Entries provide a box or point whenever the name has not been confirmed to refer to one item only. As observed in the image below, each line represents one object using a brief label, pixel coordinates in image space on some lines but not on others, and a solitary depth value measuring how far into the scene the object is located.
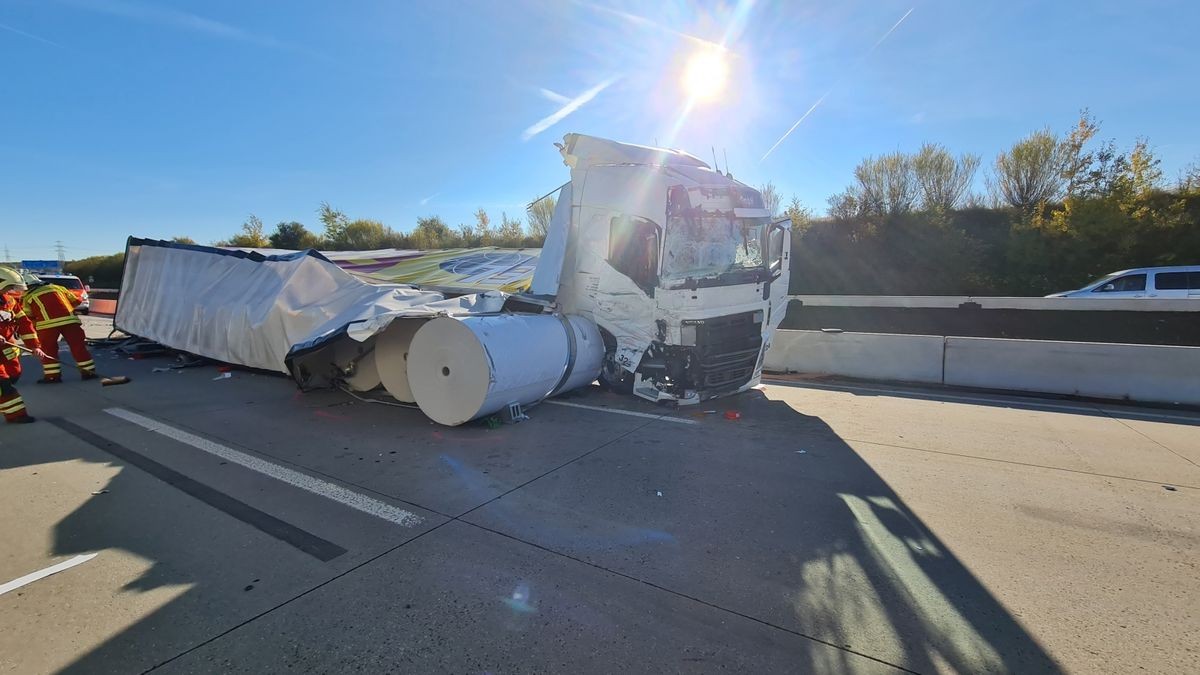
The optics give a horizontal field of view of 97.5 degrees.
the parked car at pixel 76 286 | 19.53
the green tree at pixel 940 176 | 24.73
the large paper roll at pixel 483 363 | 5.36
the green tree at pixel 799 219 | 26.19
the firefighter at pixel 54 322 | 8.27
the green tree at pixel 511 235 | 26.64
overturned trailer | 5.69
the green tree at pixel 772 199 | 26.67
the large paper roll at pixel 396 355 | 6.44
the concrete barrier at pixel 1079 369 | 6.81
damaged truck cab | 6.33
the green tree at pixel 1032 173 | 22.83
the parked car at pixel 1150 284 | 11.91
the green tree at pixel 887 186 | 25.16
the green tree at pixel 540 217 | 20.56
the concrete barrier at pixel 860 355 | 8.48
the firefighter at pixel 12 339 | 6.00
